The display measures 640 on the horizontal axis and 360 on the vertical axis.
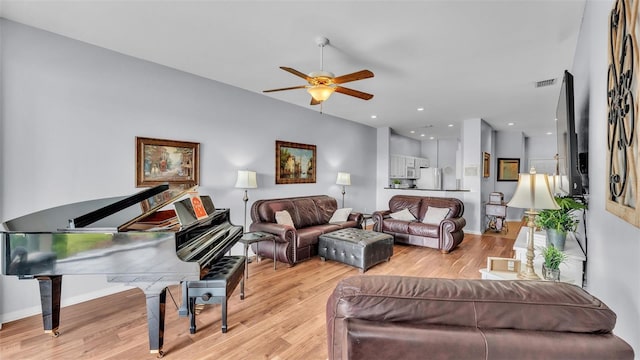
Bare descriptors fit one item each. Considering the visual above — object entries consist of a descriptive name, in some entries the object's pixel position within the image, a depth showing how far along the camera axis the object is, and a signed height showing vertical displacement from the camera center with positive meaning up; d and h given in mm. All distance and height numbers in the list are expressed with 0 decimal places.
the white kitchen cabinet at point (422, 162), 9477 +587
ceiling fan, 2564 +923
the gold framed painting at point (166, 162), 3293 +202
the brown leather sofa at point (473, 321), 843 -462
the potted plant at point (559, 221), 2320 -352
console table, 2025 -675
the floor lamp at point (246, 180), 4066 -21
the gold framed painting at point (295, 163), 4973 +298
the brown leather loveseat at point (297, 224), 4012 -739
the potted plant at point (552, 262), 1843 -542
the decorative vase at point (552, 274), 1869 -628
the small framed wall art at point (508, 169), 8094 +314
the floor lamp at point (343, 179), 5879 +0
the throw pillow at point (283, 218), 4316 -608
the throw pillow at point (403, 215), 5602 -724
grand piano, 1809 -504
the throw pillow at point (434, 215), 5141 -657
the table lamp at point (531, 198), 1858 -120
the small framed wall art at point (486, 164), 6453 +381
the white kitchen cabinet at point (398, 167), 7988 +345
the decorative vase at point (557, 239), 2314 -484
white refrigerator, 9023 +15
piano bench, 2236 -897
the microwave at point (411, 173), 8906 +203
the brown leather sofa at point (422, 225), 4777 -820
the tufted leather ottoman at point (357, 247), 3818 -971
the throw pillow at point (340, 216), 5305 -698
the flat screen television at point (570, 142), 1936 +266
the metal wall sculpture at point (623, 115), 940 +248
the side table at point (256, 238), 3545 -775
